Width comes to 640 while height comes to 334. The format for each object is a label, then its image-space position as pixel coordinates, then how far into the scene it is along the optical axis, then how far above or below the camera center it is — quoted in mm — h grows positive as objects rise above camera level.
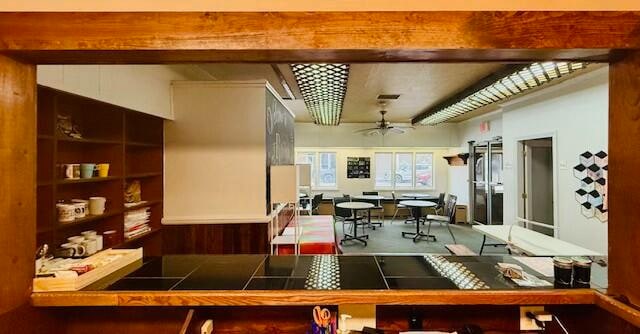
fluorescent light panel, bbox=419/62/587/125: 3244 +978
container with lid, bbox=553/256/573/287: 1356 -434
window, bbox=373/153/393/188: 9414 -74
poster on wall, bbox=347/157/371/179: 9297 +12
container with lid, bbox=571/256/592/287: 1347 -436
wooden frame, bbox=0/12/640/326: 1115 +432
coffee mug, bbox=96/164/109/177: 2711 -7
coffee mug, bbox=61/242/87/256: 2265 -551
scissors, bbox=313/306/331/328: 1255 -565
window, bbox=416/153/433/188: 9477 -106
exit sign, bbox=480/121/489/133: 7277 +894
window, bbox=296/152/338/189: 9328 +15
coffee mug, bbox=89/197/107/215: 2734 -306
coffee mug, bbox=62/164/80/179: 2436 -20
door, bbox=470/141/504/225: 7086 -342
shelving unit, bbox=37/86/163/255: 2213 +75
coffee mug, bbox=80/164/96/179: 2551 -21
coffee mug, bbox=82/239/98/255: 2457 -587
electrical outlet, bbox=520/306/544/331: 1314 -604
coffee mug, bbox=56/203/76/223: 2361 -316
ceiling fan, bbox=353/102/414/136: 6020 +817
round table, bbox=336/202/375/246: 6463 -798
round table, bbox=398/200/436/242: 6676 -883
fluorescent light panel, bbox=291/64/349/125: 3311 +1000
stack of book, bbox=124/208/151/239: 3121 -531
